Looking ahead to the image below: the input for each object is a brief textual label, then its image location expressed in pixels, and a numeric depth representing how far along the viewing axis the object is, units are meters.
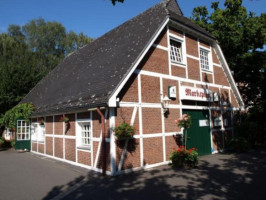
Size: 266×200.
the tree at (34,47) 20.73
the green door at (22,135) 14.52
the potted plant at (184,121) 9.17
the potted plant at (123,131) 7.57
